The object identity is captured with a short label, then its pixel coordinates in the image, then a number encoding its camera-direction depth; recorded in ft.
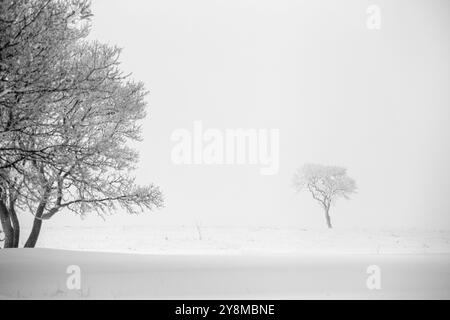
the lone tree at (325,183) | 190.19
